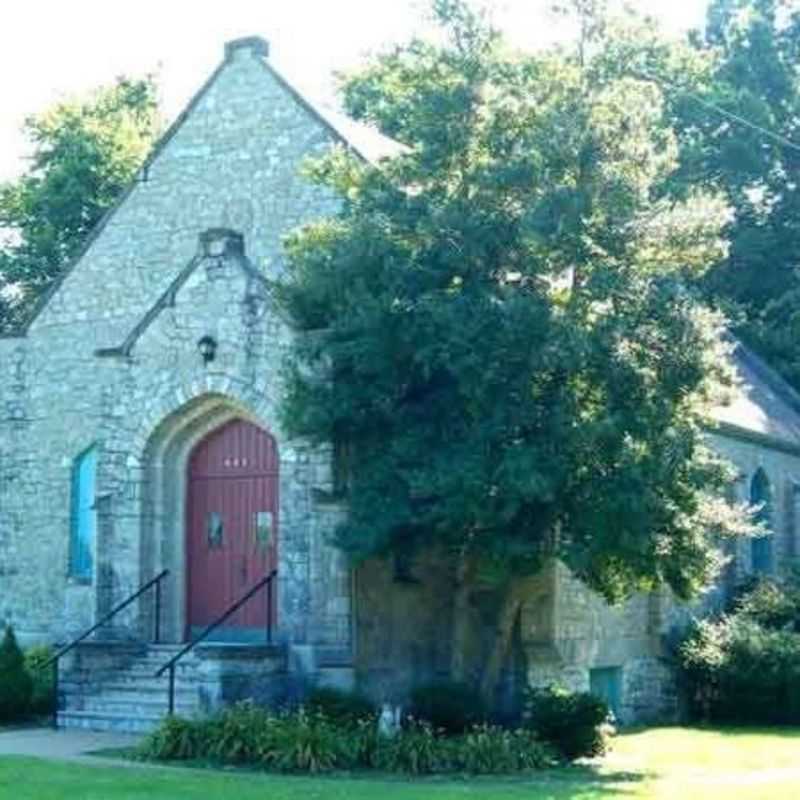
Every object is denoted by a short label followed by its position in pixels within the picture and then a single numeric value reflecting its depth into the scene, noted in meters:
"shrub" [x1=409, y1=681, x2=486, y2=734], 19.61
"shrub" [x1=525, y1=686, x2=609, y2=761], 19.67
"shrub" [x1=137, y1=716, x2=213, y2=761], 18.12
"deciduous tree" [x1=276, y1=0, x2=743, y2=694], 18.94
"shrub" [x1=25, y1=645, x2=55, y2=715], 22.56
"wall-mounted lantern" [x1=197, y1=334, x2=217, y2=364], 22.33
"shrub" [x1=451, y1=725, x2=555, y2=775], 17.92
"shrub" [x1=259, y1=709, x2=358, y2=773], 17.50
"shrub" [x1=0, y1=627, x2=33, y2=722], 21.98
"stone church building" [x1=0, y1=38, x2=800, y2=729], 21.22
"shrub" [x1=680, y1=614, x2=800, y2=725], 25.97
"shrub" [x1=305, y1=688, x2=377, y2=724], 19.34
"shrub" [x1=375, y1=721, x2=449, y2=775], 17.77
